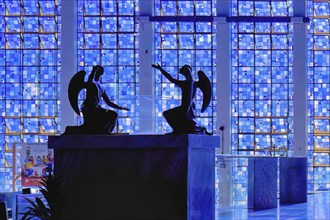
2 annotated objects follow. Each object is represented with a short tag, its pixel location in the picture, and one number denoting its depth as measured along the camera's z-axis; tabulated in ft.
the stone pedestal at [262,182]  57.62
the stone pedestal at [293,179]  63.72
